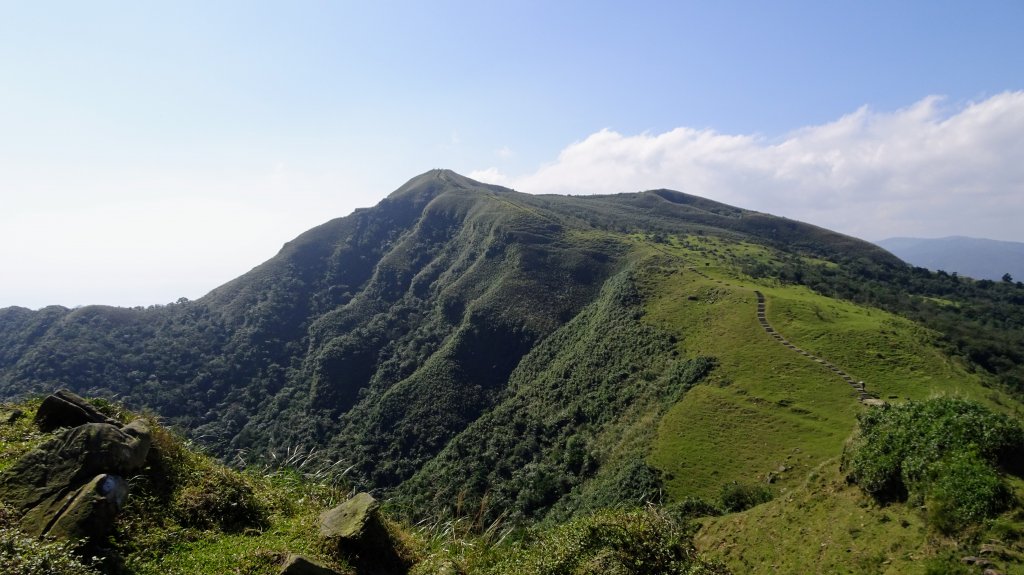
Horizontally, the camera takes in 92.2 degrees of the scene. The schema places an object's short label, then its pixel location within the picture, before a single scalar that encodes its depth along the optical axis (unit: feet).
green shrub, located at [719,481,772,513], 83.05
